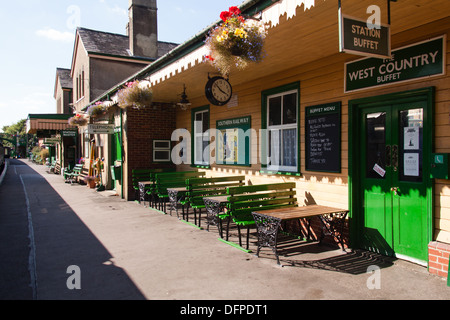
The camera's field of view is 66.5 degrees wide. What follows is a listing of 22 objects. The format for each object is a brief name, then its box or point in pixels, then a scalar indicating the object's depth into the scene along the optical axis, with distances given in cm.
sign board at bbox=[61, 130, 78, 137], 2074
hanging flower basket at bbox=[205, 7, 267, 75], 466
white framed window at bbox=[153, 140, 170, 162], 1177
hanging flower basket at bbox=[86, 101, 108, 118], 1305
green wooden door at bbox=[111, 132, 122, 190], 1205
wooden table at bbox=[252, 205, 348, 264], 511
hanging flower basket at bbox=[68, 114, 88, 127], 1606
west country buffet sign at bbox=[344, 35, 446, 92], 462
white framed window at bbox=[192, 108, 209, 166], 1021
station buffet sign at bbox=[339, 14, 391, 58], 369
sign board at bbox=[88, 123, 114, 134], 1199
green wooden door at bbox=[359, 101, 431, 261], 485
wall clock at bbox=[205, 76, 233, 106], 708
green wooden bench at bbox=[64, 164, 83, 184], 1764
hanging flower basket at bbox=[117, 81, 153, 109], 924
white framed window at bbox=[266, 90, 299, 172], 702
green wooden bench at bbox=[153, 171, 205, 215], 920
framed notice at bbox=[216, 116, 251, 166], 821
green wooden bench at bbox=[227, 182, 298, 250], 597
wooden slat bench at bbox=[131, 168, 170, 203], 1084
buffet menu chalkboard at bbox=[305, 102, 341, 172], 599
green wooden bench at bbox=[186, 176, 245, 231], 768
